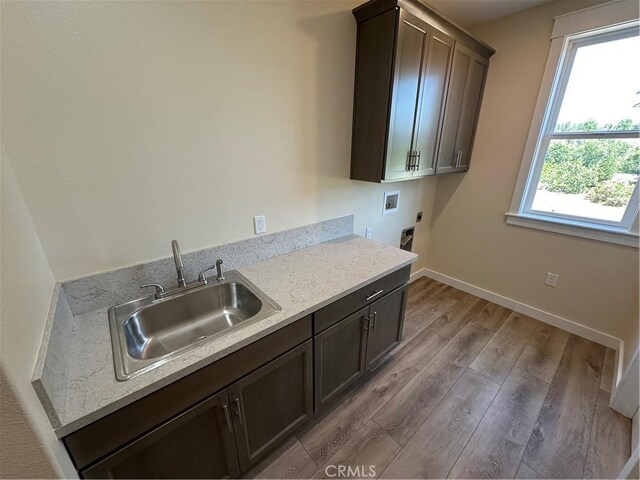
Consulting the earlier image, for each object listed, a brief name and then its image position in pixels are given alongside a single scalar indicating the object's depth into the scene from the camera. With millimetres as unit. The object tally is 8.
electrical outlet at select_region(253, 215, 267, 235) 1524
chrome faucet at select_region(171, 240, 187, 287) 1168
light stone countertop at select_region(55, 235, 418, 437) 733
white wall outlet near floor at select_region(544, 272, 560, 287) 2211
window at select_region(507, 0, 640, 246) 1749
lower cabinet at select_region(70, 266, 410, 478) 784
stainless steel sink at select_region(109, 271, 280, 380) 1062
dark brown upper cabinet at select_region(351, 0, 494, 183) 1455
